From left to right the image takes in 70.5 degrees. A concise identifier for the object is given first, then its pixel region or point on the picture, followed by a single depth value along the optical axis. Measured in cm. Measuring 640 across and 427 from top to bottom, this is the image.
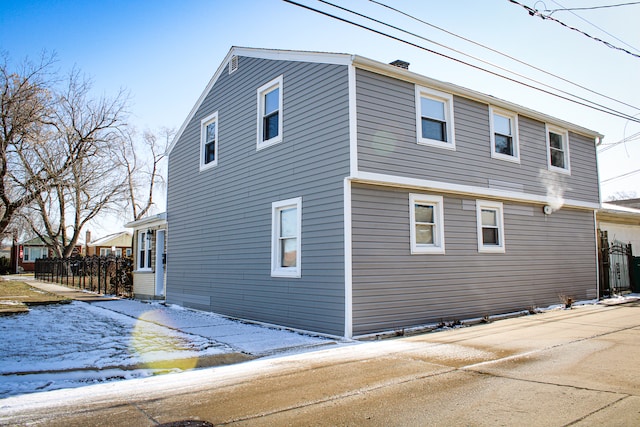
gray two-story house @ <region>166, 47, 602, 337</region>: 912
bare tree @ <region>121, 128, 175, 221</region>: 4253
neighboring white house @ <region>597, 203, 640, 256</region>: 1705
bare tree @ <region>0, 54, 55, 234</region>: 1642
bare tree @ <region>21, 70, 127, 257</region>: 2223
